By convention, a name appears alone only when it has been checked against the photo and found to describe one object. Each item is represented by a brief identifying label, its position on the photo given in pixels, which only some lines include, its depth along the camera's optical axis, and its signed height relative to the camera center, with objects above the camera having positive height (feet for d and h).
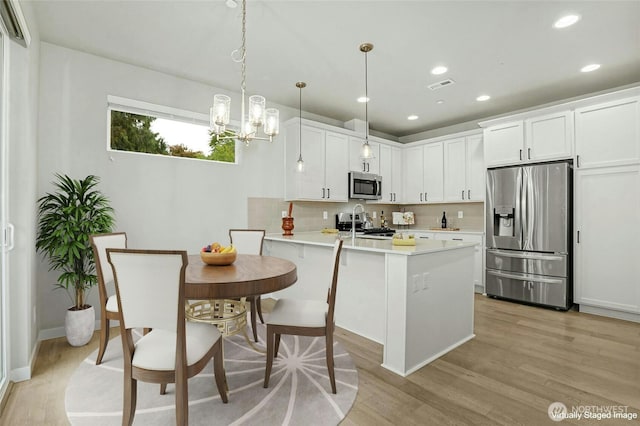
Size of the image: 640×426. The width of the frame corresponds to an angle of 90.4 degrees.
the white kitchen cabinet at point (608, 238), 11.32 -0.87
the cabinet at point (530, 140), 12.73 +3.20
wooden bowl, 7.13 -1.01
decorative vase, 13.98 -0.46
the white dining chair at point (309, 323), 6.68 -2.33
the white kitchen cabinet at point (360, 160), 16.48 +2.93
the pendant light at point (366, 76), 9.65 +5.09
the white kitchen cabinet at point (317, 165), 14.56 +2.35
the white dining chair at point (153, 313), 4.79 -1.55
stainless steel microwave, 16.33 +1.50
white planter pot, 8.93 -3.21
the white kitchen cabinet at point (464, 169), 16.12 +2.37
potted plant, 8.64 -0.65
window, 11.08 +3.04
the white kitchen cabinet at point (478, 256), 15.16 -2.01
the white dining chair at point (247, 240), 10.92 -0.92
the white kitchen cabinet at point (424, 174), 17.76 +2.36
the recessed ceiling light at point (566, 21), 8.23 +5.12
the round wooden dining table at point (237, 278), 5.43 -1.20
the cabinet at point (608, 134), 11.24 +3.00
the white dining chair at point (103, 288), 7.77 -1.87
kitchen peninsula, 7.71 -2.23
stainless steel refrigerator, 12.48 -0.81
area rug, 5.87 -3.76
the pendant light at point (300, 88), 12.55 +5.14
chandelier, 7.48 +2.29
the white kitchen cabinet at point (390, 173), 18.28 +2.42
